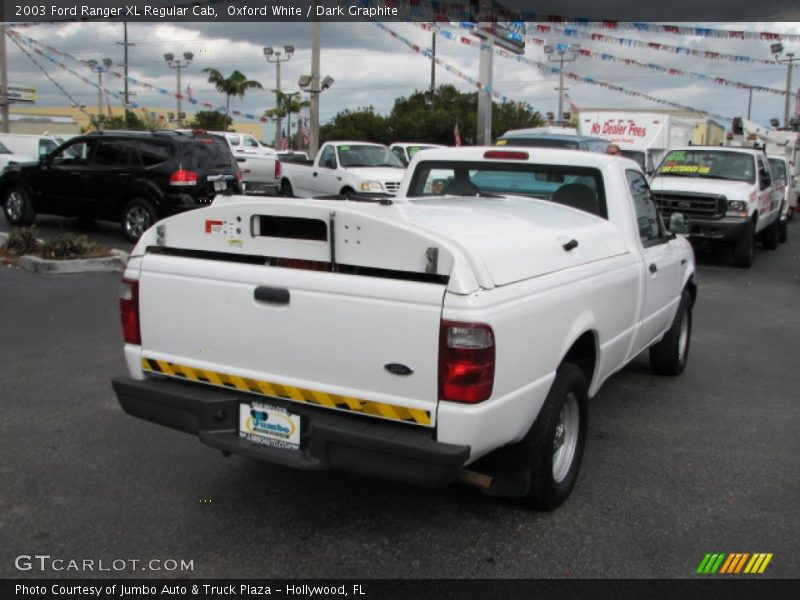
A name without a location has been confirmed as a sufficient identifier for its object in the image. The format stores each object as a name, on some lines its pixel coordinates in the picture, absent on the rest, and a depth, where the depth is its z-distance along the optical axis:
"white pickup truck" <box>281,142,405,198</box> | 16.14
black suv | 12.38
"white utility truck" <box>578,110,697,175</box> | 22.34
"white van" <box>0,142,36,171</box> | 19.78
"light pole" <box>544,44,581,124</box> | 35.19
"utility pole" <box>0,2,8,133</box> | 27.03
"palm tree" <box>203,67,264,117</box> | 54.59
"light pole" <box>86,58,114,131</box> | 25.92
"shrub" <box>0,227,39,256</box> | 11.13
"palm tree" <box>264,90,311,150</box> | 57.75
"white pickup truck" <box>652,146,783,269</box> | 12.90
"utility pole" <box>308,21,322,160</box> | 22.78
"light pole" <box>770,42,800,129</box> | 34.42
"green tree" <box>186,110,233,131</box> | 60.34
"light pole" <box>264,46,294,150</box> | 38.17
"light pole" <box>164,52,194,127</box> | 42.19
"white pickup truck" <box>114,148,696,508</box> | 3.05
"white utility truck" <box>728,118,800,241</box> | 23.42
